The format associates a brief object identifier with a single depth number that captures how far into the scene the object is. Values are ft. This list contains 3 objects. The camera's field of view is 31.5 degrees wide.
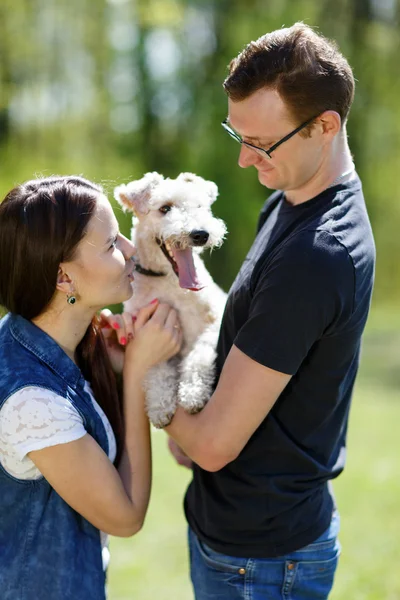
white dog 9.87
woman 7.59
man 7.25
